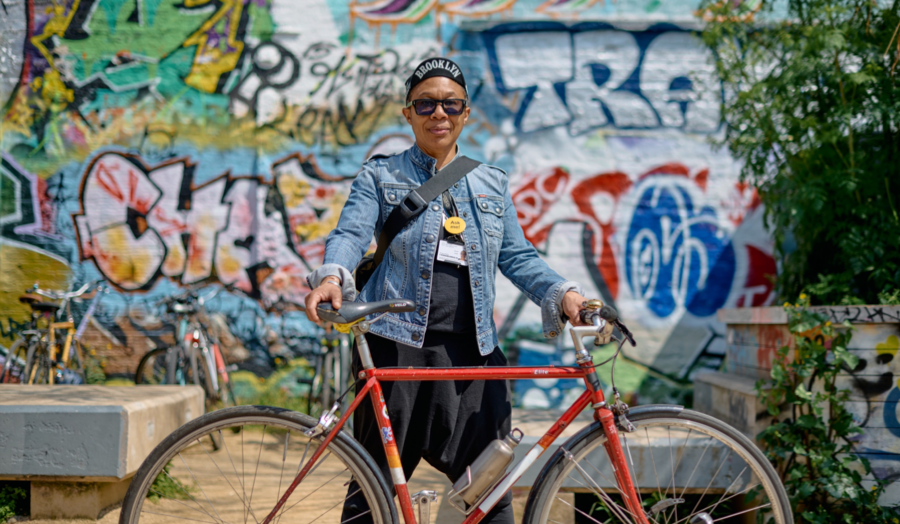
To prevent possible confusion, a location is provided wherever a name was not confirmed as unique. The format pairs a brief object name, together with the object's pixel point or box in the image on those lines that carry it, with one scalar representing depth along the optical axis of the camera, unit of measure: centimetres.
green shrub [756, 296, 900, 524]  302
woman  207
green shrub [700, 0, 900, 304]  393
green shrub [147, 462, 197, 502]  312
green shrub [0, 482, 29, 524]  308
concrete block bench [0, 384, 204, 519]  291
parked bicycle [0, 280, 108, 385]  523
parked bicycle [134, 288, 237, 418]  512
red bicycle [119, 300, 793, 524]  196
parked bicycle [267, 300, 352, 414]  544
